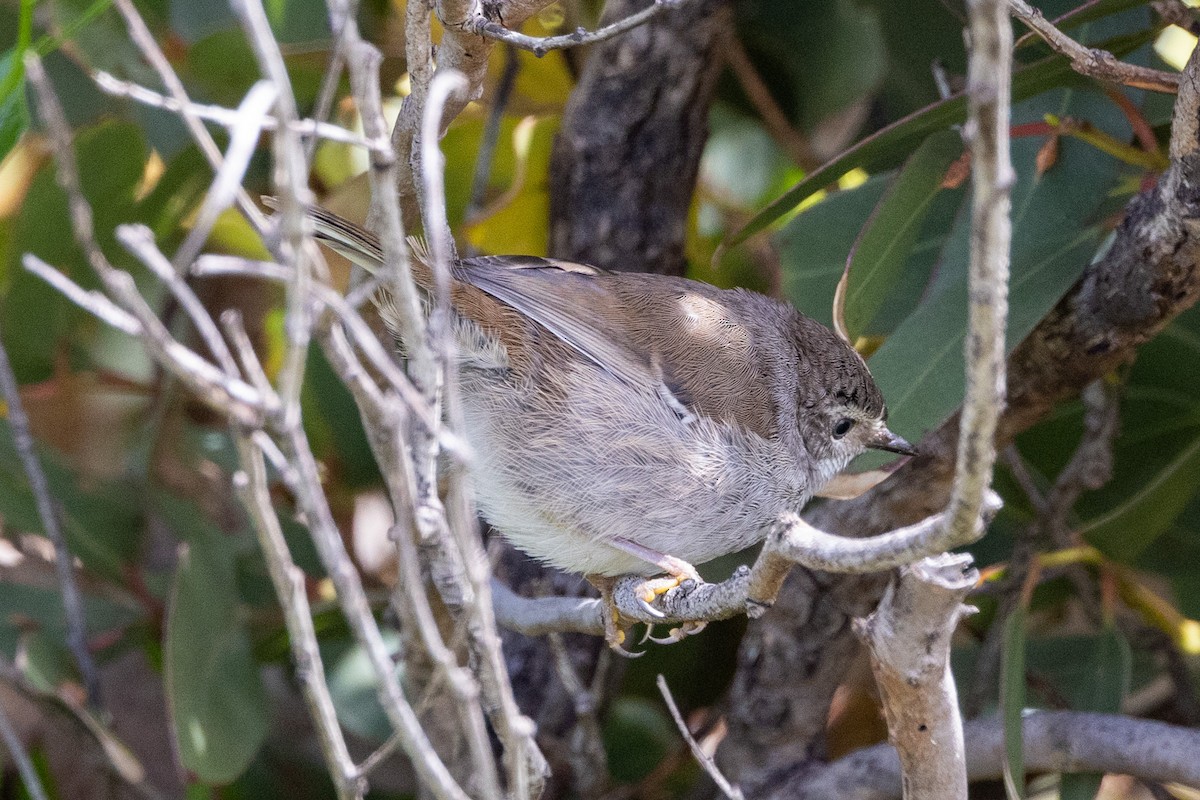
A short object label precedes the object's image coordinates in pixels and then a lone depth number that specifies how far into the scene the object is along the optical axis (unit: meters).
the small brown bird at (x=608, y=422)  4.45
